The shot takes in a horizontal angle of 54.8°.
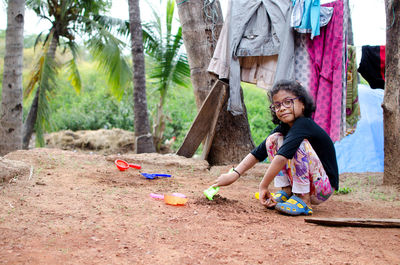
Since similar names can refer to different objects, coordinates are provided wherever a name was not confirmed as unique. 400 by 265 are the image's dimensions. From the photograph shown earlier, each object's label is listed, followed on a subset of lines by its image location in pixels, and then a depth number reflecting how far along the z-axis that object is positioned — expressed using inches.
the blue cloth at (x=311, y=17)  147.2
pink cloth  149.1
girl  103.0
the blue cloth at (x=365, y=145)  223.8
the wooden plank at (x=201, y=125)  176.9
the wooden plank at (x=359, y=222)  94.4
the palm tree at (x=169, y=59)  339.6
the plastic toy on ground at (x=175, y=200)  107.3
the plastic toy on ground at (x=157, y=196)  114.3
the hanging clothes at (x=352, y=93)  158.2
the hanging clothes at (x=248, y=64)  165.6
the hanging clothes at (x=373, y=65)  164.4
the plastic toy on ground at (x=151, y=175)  143.6
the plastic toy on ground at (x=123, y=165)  156.1
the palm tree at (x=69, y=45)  383.2
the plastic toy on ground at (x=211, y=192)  114.5
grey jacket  154.9
